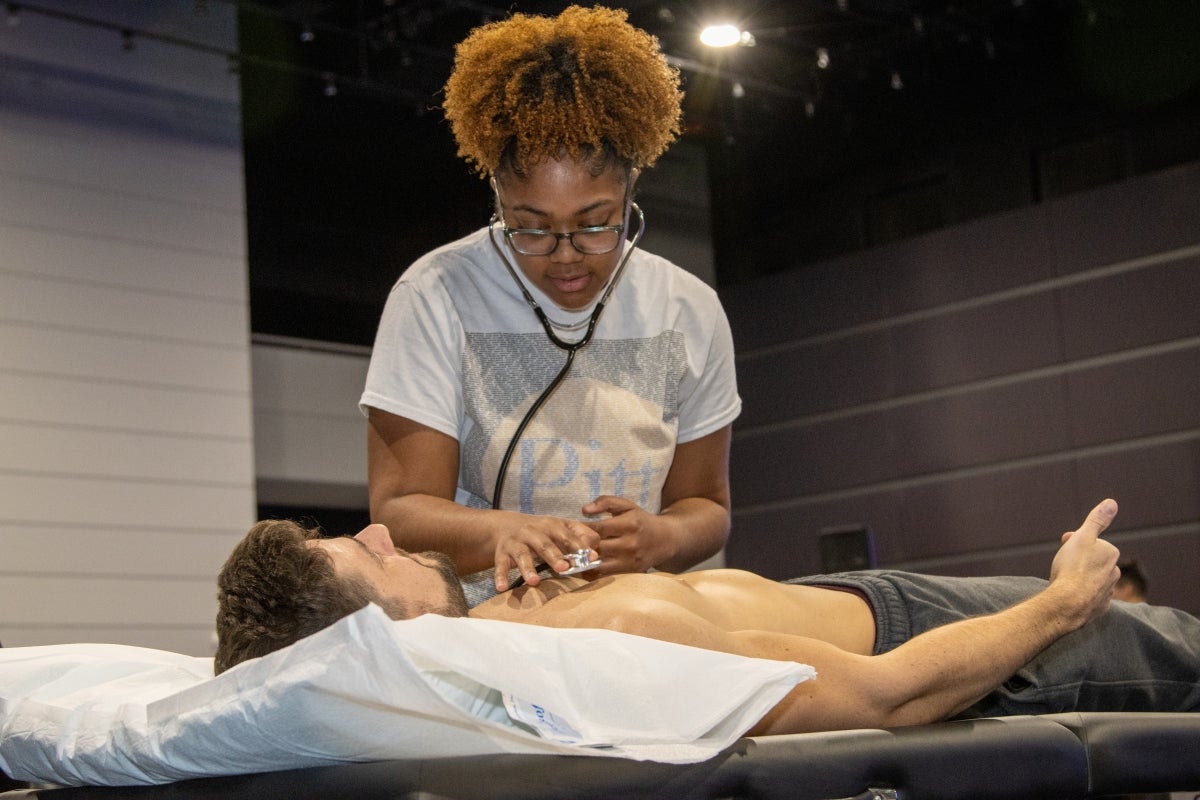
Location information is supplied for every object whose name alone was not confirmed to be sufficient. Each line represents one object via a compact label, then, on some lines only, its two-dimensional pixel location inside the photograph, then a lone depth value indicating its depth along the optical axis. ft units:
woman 5.58
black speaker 18.31
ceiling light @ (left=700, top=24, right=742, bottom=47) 17.06
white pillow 3.47
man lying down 4.47
